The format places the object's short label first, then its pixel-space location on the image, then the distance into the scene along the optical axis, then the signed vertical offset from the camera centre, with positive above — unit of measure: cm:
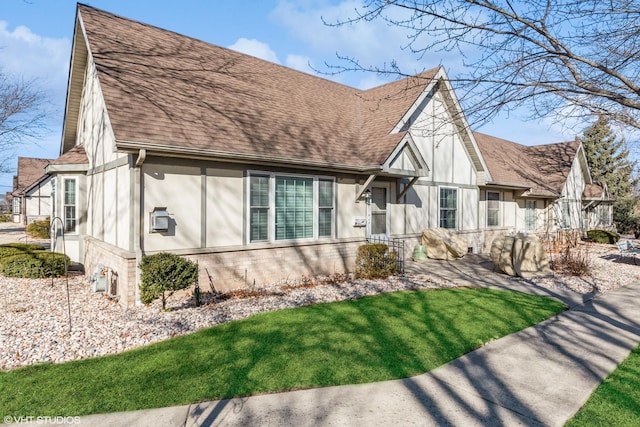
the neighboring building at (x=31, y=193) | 3472 +193
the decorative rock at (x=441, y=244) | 1413 -124
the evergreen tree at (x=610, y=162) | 3584 +538
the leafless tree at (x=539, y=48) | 506 +251
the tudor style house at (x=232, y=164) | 814 +135
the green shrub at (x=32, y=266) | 1083 -164
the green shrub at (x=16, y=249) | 1206 -134
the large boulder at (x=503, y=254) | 1138 -132
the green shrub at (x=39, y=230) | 2470 -125
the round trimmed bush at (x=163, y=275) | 706 -125
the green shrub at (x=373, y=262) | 1063 -148
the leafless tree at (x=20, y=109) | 2169 +645
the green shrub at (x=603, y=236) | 2184 -140
